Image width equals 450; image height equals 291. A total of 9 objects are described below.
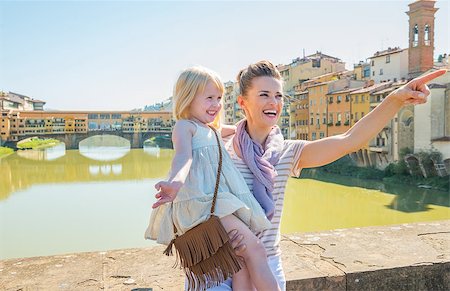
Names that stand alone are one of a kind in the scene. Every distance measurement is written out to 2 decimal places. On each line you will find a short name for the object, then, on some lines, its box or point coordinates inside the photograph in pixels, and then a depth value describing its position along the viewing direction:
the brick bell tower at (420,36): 22.11
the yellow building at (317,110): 25.97
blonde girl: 1.10
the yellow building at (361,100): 21.84
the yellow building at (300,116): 28.17
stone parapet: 1.50
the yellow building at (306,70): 32.88
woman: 1.21
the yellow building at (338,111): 24.02
